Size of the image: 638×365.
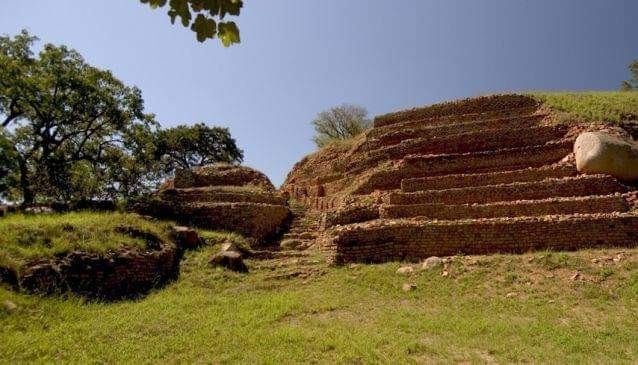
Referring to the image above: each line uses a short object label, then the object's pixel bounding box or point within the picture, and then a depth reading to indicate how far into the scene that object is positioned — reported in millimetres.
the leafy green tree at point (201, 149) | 32344
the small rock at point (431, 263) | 8703
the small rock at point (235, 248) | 10102
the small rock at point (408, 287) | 7902
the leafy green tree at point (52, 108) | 12836
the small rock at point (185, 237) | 10453
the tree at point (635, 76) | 35125
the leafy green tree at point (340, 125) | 34906
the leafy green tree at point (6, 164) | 10992
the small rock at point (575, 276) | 7452
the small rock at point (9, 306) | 5913
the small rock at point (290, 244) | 11906
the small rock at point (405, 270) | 8664
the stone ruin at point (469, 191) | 9359
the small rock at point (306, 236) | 12848
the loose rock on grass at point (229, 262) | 9452
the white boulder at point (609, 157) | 11297
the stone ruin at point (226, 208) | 12719
